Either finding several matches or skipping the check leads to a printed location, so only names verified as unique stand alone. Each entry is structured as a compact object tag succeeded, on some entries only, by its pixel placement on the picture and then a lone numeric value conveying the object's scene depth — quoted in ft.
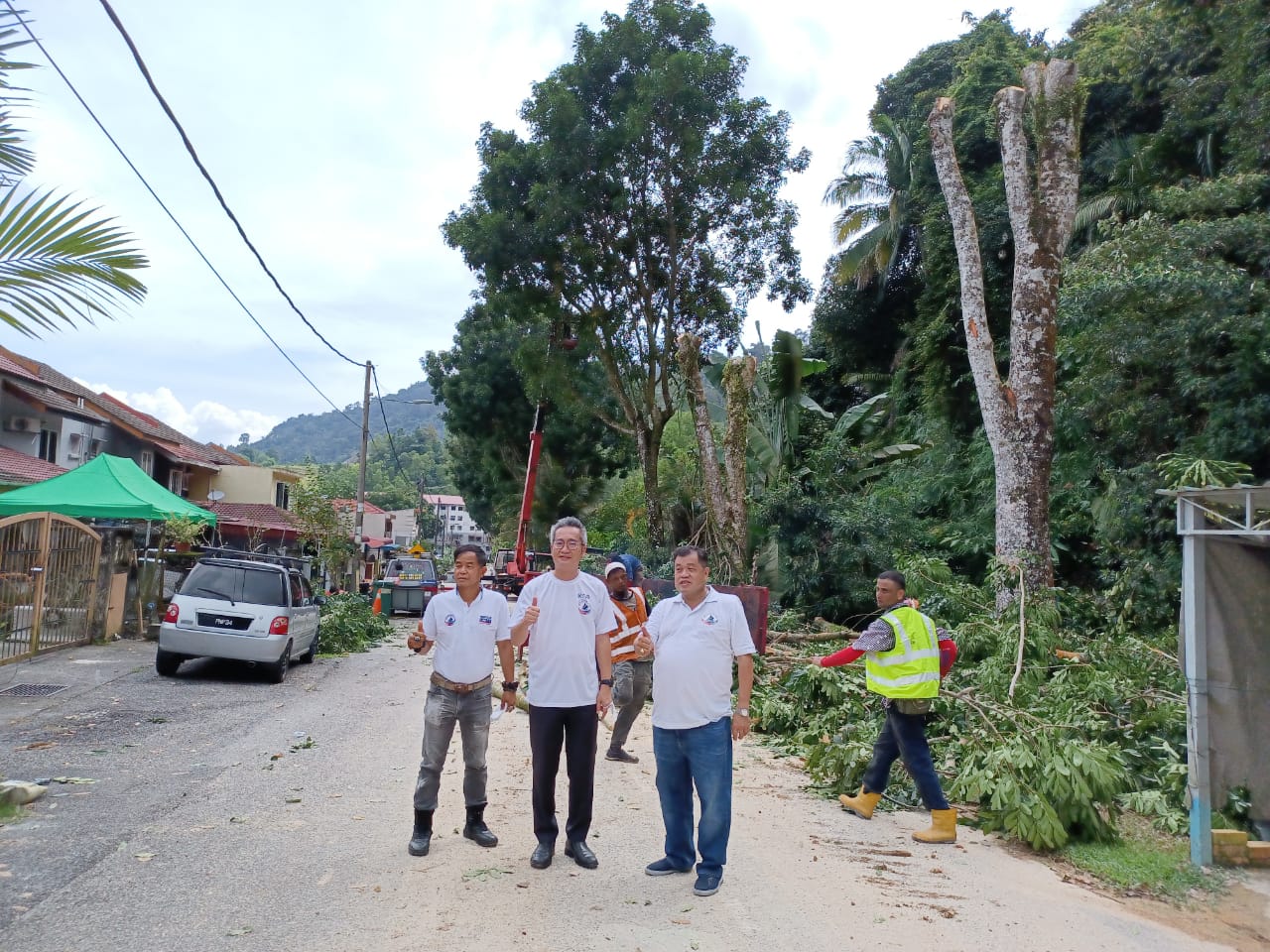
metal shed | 20.68
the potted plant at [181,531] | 56.18
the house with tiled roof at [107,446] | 83.20
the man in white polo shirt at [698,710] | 16.74
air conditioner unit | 85.81
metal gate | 41.57
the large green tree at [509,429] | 120.47
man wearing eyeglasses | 17.83
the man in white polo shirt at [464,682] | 18.60
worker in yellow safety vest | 20.88
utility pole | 95.40
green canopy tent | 51.31
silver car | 39.88
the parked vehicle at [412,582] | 89.86
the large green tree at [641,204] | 71.72
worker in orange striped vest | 27.63
